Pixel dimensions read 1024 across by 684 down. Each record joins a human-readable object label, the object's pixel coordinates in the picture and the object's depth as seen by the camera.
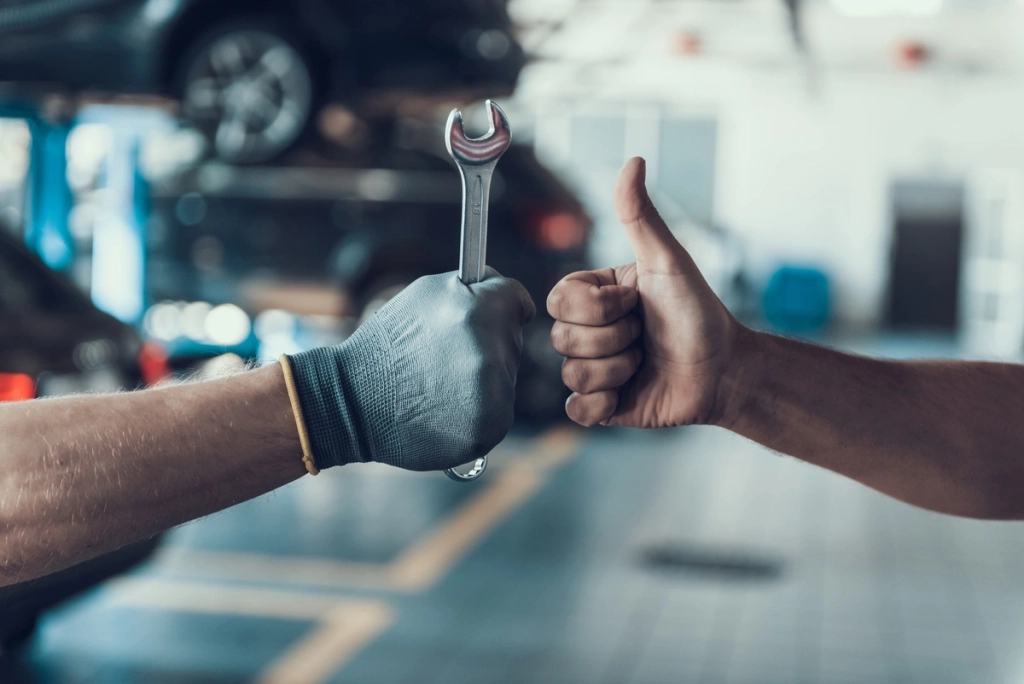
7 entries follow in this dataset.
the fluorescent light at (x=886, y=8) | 12.10
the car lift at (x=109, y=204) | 5.58
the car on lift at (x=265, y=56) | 5.06
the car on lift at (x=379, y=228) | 6.11
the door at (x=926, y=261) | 15.15
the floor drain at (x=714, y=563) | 3.94
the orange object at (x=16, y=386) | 2.59
